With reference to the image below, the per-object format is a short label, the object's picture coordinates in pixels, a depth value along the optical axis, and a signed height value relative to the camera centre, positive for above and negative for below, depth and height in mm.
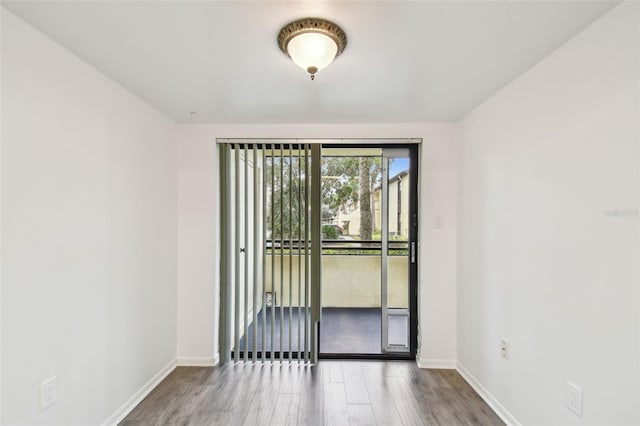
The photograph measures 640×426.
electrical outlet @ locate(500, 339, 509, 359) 2062 -921
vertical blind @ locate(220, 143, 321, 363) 2861 -191
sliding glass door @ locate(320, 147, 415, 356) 3664 -507
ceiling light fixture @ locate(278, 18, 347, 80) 1370 +832
